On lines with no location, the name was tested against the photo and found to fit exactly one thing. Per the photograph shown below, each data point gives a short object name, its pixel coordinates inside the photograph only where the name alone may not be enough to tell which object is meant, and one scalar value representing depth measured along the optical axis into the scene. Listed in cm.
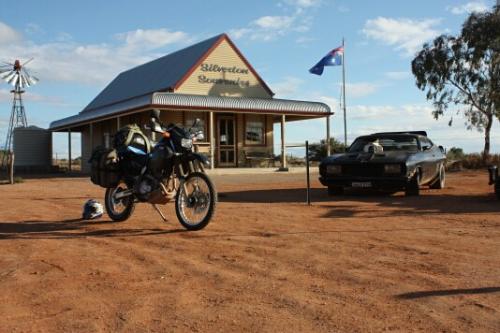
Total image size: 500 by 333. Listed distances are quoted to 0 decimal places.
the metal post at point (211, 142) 2214
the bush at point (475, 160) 2672
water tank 3234
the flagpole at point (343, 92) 3362
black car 1070
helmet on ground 796
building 2384
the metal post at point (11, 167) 1813
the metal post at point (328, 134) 2589
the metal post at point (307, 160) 975
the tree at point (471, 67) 3028
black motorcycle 664
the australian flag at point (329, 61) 3212
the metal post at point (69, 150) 3188
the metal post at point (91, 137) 2809
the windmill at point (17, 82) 4166
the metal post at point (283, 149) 2480
